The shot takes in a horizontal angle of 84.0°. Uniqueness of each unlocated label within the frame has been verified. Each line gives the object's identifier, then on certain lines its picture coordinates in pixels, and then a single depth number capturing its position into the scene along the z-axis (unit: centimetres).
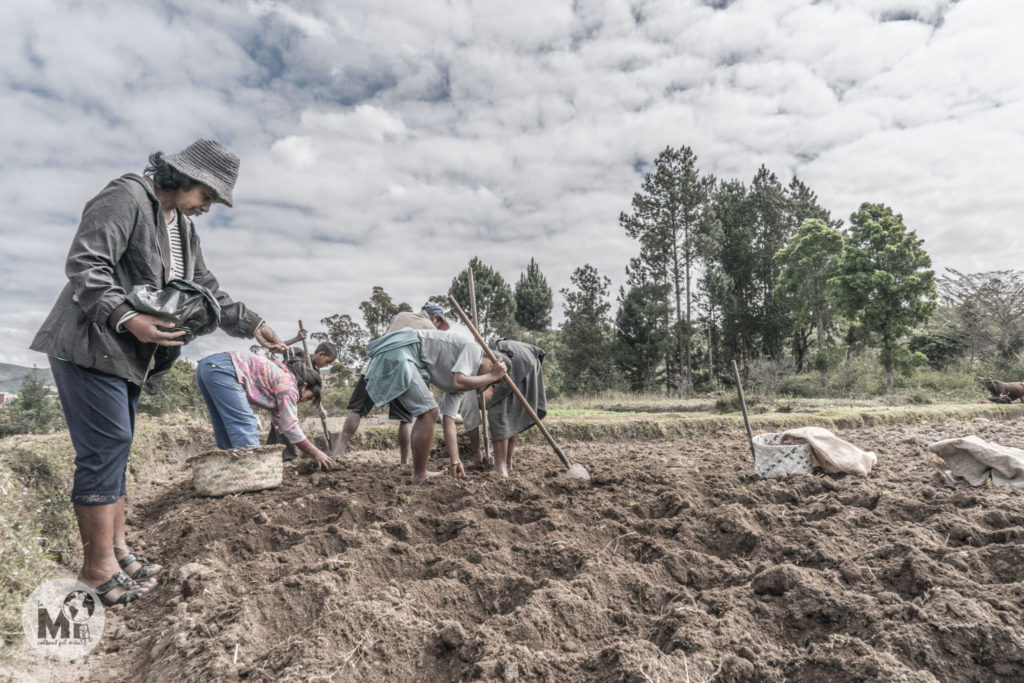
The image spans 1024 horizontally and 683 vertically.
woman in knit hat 224
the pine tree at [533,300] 2625
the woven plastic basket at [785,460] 407
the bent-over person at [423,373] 396
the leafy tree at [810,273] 2466
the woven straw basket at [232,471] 366
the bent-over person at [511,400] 459
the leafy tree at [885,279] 1988
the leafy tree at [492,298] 2380
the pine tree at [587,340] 2512
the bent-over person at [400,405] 473
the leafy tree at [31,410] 834
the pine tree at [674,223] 2611
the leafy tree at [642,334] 2538
